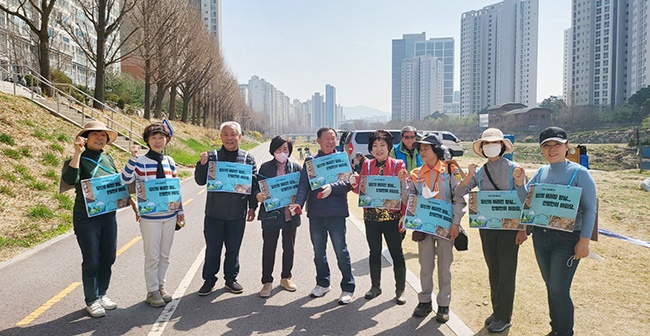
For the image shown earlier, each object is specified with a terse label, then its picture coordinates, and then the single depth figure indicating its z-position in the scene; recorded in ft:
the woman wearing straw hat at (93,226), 15.69
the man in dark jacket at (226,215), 18.01
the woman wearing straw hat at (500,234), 14.33
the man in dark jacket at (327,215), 17.72
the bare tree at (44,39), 66.80
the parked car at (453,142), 95.09
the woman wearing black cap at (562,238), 12.77
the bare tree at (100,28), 80.02
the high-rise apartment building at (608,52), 333.62
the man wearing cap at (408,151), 24.59
